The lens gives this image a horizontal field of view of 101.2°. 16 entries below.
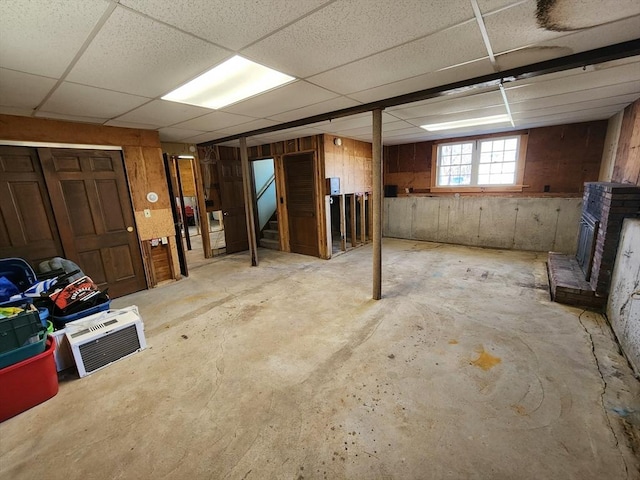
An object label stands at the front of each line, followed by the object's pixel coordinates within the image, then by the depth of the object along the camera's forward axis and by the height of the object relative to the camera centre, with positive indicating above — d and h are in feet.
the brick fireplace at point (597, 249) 9.21 -3.04
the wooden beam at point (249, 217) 16.71 -1.87
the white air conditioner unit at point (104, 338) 7.64 -4.27
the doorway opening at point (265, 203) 22.85 -1.41
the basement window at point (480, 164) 18.70 +0.92
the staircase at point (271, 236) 21.99 -4.20
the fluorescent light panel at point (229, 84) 7.09 +3.17
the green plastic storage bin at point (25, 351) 6.21 -3.66
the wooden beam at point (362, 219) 21.16 -2.91
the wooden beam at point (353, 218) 20.07 -2.70
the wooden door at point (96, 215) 11.23 -0.86
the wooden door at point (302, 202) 18.22 -1.18
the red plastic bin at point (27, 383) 6.26 -4.51
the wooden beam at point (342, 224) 18.65 -2.92
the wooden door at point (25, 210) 10.07 -0.44
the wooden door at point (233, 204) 19.86 -1.16
